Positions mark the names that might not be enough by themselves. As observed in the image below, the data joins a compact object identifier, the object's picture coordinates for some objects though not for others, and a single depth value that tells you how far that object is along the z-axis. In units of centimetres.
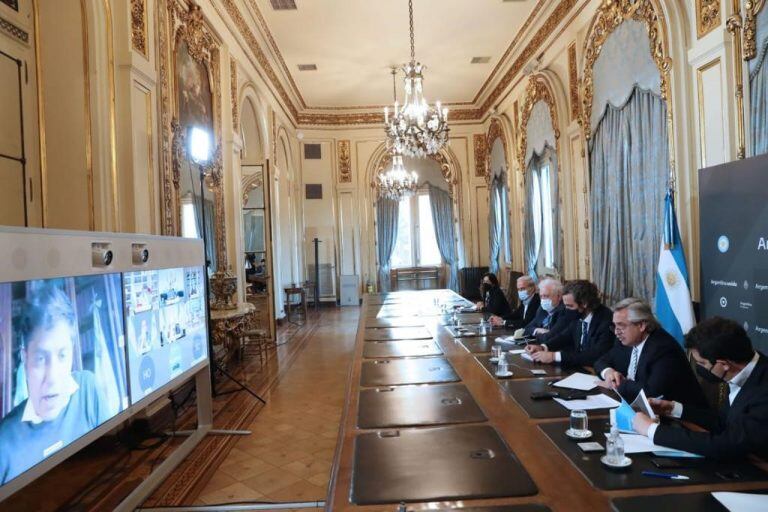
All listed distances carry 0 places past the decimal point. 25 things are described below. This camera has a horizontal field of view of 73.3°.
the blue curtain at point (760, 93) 321
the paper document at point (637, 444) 168
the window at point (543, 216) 798
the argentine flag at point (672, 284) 392
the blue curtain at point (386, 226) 1377
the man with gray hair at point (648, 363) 244
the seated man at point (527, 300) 531
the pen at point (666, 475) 149
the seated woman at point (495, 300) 671
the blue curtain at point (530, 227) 864
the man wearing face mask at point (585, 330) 329
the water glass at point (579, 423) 182
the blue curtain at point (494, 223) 1123
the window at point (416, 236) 1436
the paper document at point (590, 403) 215
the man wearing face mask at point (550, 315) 396
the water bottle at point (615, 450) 158
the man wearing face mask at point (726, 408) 159
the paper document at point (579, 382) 246
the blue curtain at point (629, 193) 470
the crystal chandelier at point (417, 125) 570
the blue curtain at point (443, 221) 1398
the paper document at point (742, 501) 128
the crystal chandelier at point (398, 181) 1103
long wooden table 140
